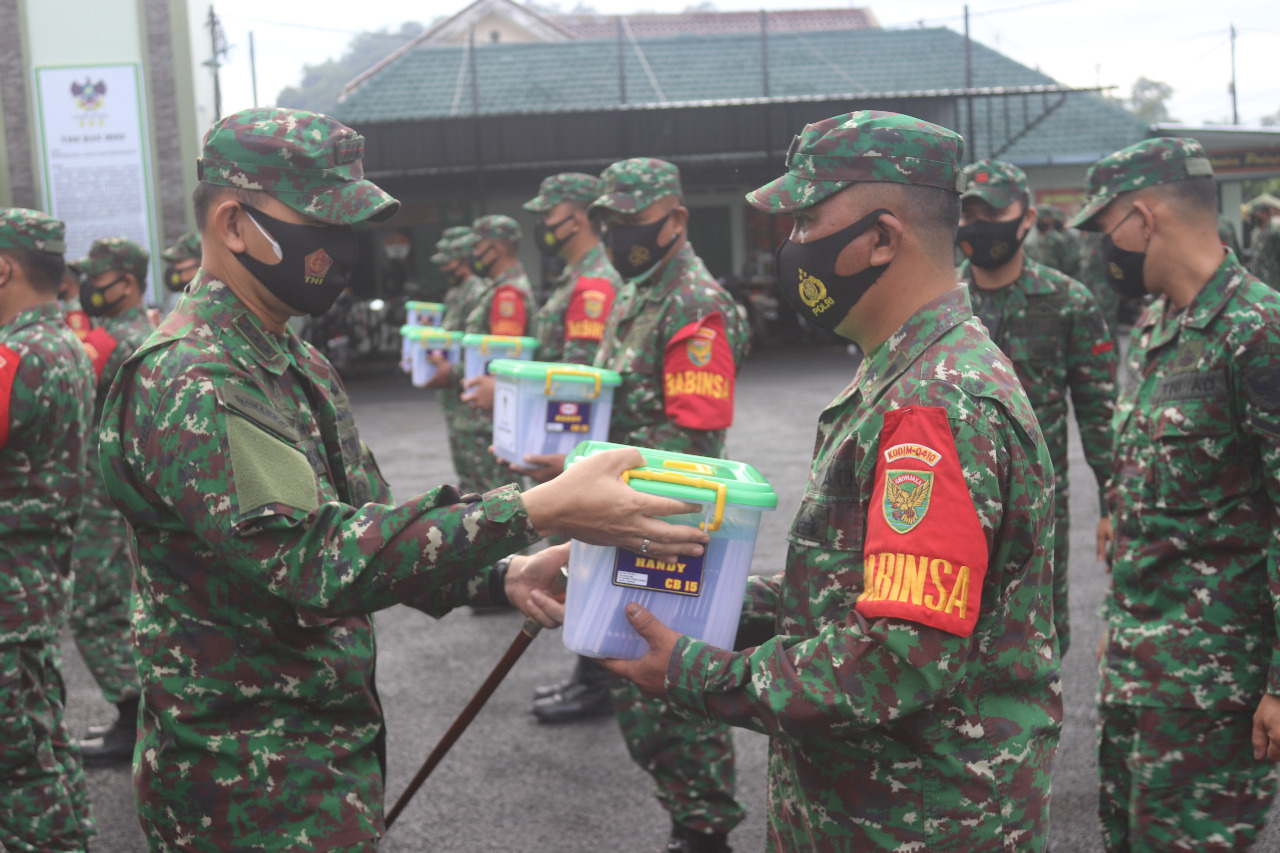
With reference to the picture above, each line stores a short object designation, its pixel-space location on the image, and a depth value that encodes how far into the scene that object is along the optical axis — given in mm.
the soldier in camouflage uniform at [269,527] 1957
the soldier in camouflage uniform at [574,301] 5148
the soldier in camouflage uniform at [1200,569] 2902
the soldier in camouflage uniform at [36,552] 3377
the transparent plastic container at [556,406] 4148
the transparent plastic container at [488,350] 5941
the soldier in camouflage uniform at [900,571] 1674
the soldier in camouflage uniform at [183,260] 7332
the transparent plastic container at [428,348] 7391
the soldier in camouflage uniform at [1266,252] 15086
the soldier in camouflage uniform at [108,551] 4949
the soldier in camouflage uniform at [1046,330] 4434
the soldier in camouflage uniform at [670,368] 3682
